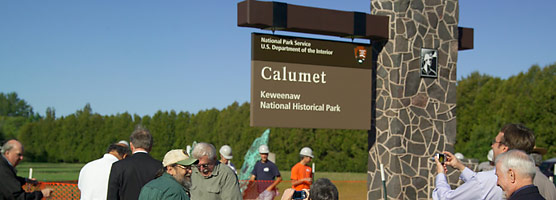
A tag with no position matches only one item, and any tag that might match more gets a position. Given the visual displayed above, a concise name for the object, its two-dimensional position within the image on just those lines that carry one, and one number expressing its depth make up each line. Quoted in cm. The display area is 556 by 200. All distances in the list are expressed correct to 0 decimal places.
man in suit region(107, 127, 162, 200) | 644
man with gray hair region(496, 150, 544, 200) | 416
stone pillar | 1337
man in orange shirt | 1162
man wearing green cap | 491
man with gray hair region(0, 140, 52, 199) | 628
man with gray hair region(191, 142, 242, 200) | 693
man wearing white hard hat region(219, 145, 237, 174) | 1141
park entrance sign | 1233
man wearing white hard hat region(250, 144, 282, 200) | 1223
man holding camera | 530
